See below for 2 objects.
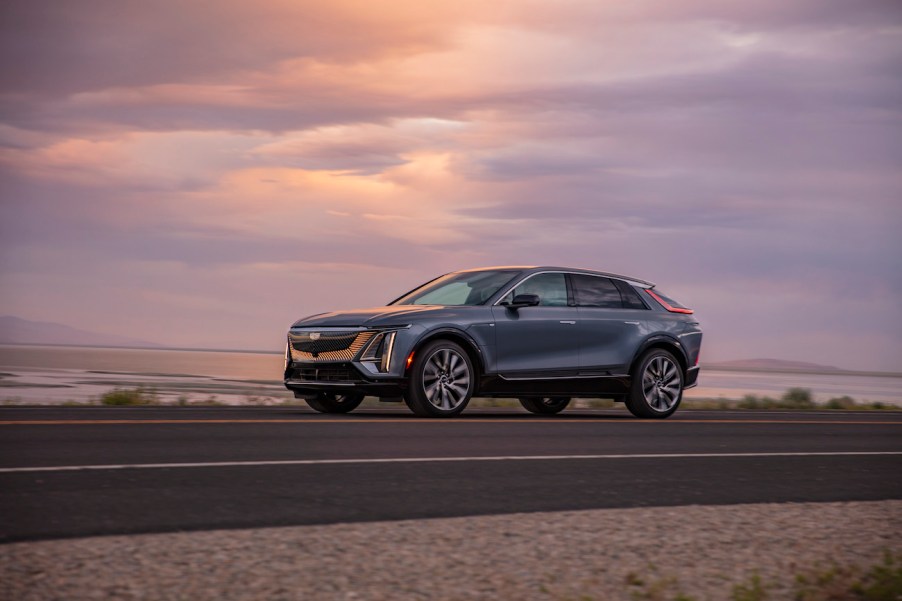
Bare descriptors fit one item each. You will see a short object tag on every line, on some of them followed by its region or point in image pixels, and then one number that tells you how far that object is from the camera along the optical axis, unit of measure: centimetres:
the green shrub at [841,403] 2982
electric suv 1354
